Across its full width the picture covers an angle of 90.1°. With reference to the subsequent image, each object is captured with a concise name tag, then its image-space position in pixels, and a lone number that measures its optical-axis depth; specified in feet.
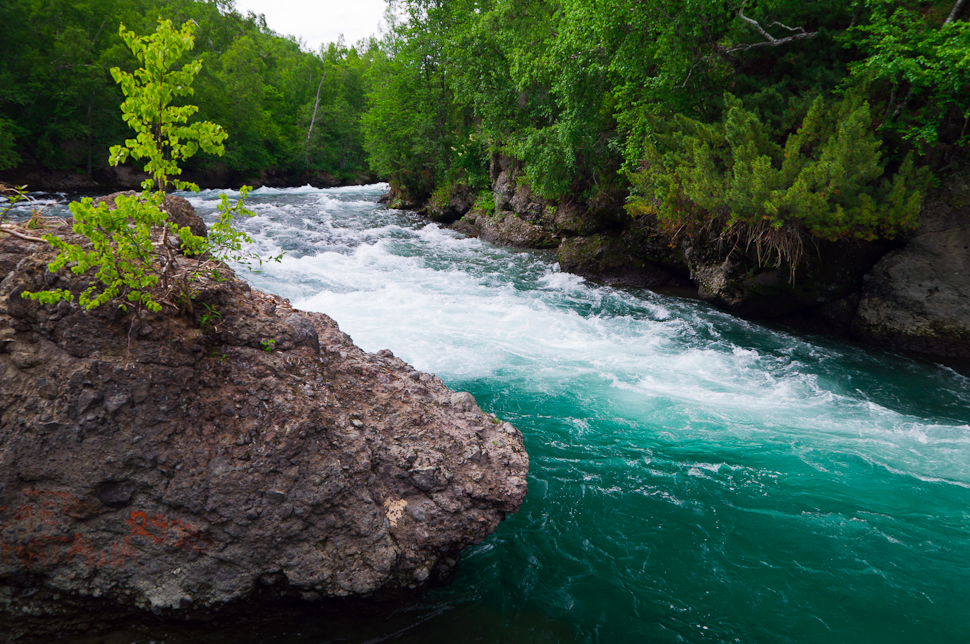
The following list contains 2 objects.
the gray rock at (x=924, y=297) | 27.68
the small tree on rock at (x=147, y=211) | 8.27
